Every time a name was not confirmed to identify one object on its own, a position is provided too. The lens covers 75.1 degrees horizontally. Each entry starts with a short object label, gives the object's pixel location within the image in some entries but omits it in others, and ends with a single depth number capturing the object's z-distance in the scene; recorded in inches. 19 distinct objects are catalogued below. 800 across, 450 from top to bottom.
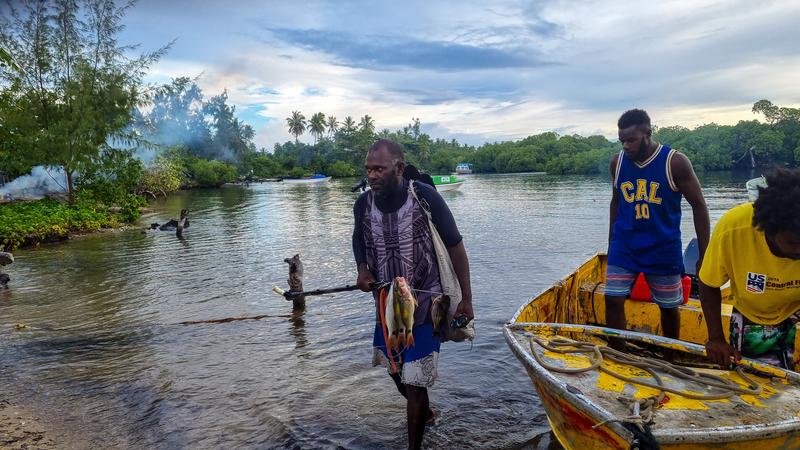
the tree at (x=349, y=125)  4163.4
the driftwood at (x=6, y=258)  413.4
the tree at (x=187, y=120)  3284.9
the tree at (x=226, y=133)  3415.4
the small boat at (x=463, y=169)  3709.2
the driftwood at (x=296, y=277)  335.0
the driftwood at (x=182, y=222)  723.2
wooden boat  101.7
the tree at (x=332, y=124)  4205.2
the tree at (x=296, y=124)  4092.0
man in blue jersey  158.4
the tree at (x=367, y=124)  4182.1
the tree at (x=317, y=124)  4099.4
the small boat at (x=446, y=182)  1574.8
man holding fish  134.5
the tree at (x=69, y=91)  764.0
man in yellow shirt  98.3
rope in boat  112.5
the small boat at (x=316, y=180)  2467.0
